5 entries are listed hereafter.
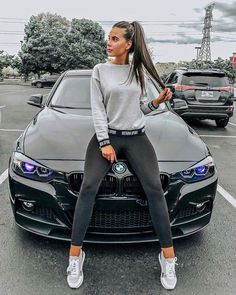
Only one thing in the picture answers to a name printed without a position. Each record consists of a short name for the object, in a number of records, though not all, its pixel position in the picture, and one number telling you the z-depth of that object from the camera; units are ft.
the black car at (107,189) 9.20
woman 8.39
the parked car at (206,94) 32.42
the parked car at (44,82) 126.11
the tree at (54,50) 143.74
